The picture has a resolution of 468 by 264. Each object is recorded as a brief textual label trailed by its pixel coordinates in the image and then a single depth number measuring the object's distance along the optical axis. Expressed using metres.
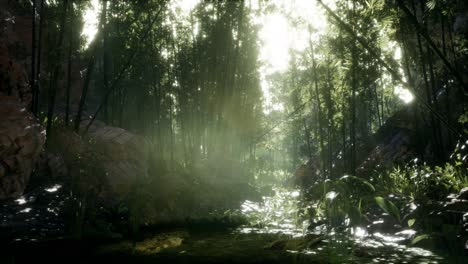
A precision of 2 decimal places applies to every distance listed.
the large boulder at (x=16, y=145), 6.30
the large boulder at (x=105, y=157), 7.93
